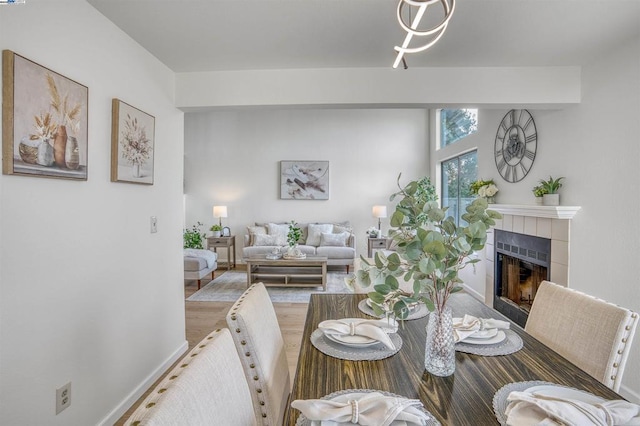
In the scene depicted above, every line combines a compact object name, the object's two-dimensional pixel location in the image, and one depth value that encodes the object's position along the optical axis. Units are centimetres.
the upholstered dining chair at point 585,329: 109
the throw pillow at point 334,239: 565
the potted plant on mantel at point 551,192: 263
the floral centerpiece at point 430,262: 89
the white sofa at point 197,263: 451
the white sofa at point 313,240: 549
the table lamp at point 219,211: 586
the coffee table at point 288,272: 452
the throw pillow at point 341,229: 592
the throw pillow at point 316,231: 589
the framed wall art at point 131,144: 183
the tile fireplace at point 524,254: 256
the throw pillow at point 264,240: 567
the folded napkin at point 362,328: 113
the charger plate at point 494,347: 111
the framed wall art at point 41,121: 123
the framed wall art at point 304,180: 626
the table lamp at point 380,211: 589
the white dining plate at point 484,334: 119
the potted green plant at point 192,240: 555
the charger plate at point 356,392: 75
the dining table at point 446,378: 83
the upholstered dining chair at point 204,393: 58
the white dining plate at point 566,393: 81
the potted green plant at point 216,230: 591
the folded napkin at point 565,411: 68
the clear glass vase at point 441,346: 98
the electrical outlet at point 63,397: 147
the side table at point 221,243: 572
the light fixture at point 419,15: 101
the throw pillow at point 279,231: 576
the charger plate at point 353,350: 108
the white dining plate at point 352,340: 113
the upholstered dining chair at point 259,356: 104
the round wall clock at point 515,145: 304
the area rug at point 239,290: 415
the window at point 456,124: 449
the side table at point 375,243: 573
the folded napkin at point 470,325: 118
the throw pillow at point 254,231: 580
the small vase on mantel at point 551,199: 263
